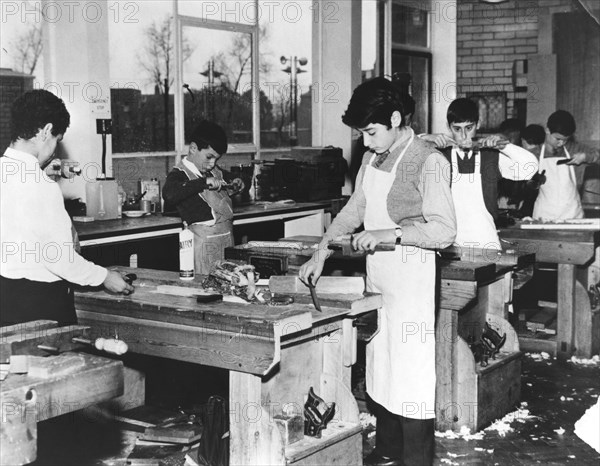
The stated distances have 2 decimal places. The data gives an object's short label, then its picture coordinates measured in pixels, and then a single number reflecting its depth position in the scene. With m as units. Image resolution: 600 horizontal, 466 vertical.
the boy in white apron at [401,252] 3.86
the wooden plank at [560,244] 6.34
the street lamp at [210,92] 8.63
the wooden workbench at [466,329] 4.82
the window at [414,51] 10.91
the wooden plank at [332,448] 3.60
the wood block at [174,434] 4.31
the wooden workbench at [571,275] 6.37
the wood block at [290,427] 3.63
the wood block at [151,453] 4.14
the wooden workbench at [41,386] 2.69
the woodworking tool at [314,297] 3.67
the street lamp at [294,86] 9.63
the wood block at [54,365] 2.91
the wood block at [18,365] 2.94
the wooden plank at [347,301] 3.76
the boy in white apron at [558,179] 7.42
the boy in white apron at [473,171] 5.60
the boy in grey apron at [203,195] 5.80
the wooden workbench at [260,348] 3.48
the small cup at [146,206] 7.26
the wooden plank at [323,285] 3.91
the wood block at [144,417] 4.73
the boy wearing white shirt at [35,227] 3.55
